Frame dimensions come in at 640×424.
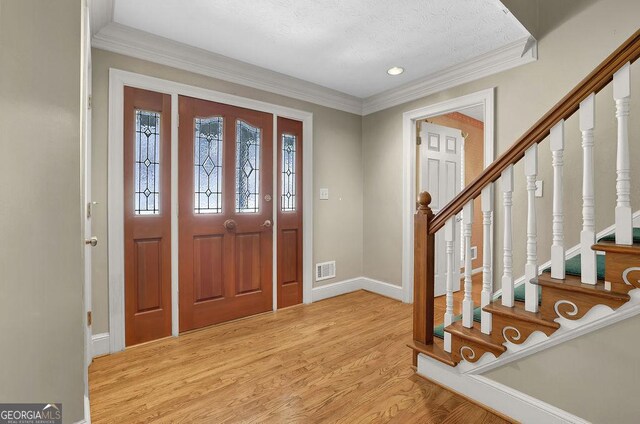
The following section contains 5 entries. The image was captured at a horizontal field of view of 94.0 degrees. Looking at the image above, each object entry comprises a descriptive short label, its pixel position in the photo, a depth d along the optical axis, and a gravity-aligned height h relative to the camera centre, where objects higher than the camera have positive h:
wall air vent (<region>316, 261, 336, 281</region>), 3.43 -0.69
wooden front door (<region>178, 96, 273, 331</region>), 2.53 -0.01
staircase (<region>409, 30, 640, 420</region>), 1.23 -0.25
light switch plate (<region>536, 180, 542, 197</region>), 2.29 +0.18
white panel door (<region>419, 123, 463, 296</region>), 3.45 +0.50
